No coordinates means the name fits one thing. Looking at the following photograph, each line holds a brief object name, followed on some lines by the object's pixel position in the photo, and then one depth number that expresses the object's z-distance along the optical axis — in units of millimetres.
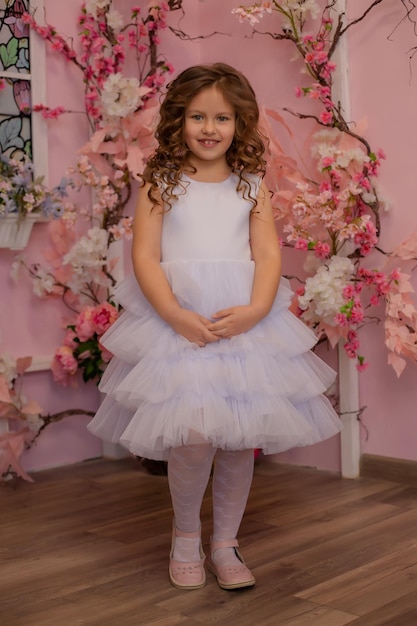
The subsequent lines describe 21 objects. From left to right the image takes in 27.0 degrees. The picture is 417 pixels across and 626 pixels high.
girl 1925
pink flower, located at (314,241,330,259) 2830
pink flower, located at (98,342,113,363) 3098
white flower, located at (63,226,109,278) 3123
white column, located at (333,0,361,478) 2980
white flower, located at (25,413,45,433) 3100
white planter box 3031
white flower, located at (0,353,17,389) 3004
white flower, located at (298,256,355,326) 2756
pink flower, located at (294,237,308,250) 2820
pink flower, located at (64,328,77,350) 3217
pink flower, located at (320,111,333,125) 2867
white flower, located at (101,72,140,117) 3070
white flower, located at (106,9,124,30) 3244
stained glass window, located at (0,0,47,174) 3129
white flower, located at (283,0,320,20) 2918
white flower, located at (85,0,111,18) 3215
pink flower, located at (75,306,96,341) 3129
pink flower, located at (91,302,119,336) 3092
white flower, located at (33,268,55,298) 3191
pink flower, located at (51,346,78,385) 3176
